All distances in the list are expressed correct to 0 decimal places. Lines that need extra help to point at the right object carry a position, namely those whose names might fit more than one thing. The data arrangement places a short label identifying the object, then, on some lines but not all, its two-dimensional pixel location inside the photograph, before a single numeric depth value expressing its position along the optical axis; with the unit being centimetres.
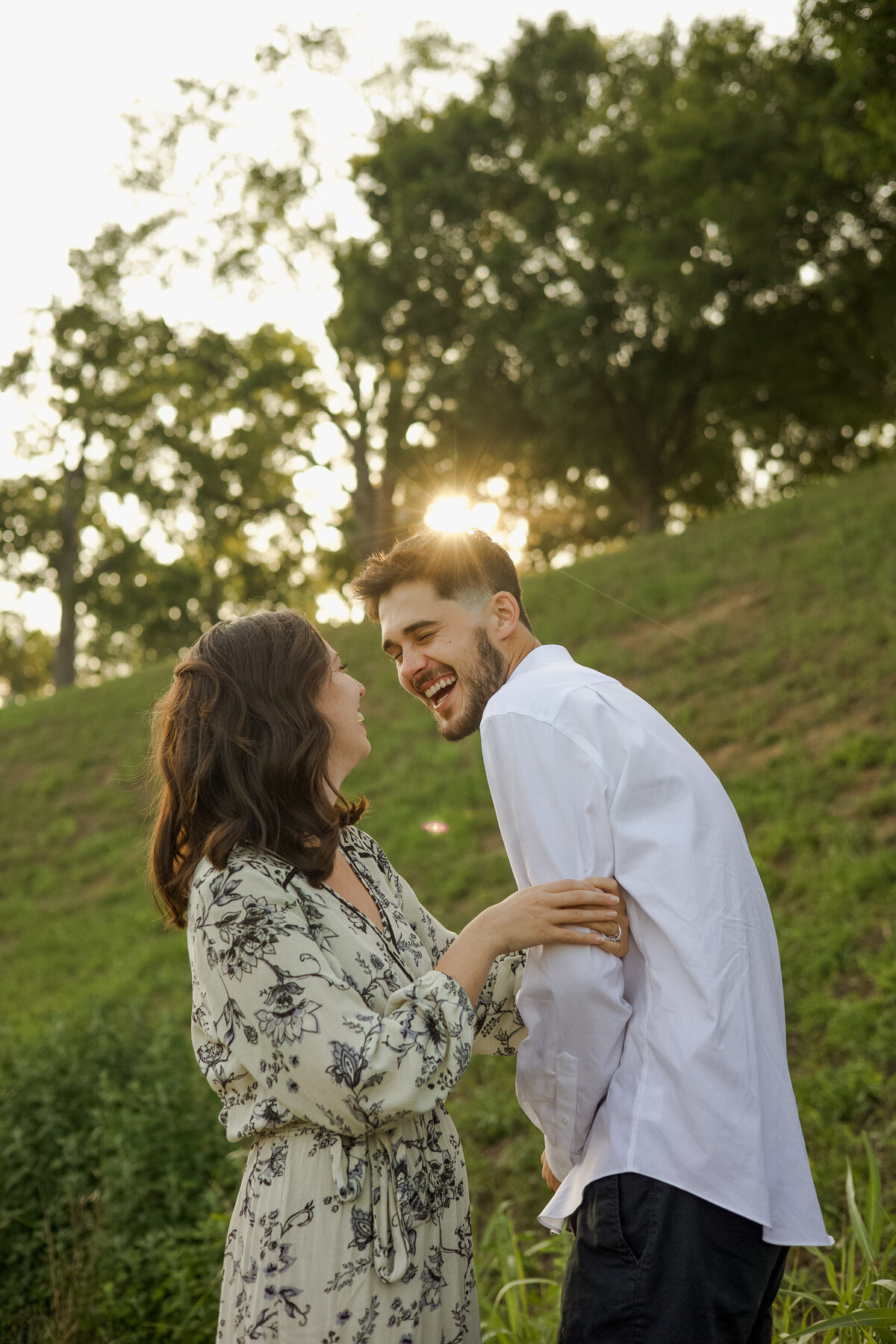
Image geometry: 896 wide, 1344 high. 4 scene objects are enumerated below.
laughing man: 189
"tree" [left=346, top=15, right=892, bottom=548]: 1898
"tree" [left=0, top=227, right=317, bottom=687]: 2783
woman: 200
